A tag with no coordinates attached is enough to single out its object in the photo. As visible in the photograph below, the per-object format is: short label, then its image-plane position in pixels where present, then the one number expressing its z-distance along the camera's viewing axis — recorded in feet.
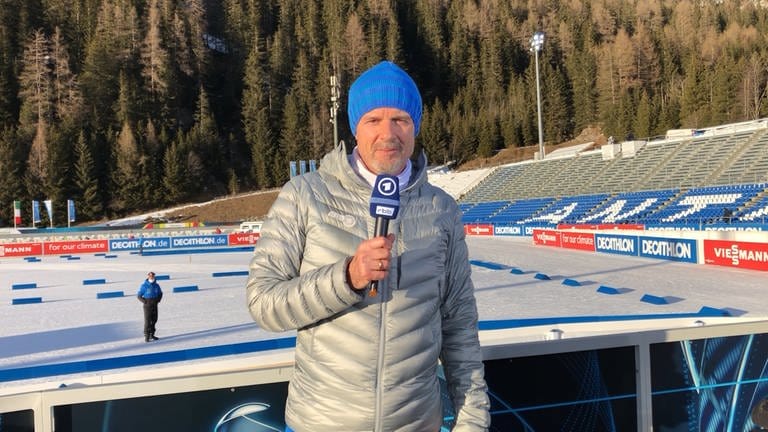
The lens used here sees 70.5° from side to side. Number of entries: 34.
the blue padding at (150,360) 15.24
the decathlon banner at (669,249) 52.19
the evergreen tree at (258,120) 236.63
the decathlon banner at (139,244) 93.81
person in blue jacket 27.86
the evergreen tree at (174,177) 210.18
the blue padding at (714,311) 26.21
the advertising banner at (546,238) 76.22
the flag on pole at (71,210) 129.59
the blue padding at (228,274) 55.06
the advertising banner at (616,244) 60.41
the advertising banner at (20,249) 88.38
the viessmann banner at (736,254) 45.06
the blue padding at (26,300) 41.68
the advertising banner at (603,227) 77.56
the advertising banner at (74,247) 92.07
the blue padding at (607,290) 37.58
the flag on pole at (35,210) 134.62
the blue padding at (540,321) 25.68
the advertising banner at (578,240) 68.39
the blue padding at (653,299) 33.15
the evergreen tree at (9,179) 190.70
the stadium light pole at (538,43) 149.89
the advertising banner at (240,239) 97.27
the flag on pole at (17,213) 125.64
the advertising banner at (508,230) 97.30
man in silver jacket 5.31
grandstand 84.69
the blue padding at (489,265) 54.26
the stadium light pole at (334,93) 84.84
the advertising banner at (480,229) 105.40
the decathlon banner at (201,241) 95.35
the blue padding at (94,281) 51.65
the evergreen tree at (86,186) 199.72
